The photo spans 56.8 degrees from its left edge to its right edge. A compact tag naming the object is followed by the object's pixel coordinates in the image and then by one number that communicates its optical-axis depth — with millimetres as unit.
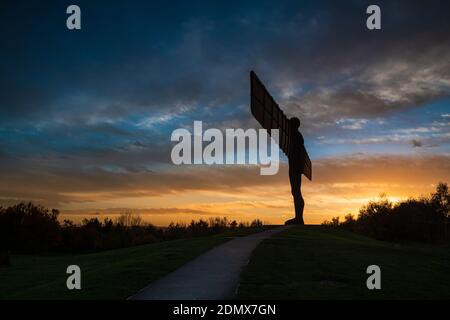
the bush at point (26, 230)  62000
